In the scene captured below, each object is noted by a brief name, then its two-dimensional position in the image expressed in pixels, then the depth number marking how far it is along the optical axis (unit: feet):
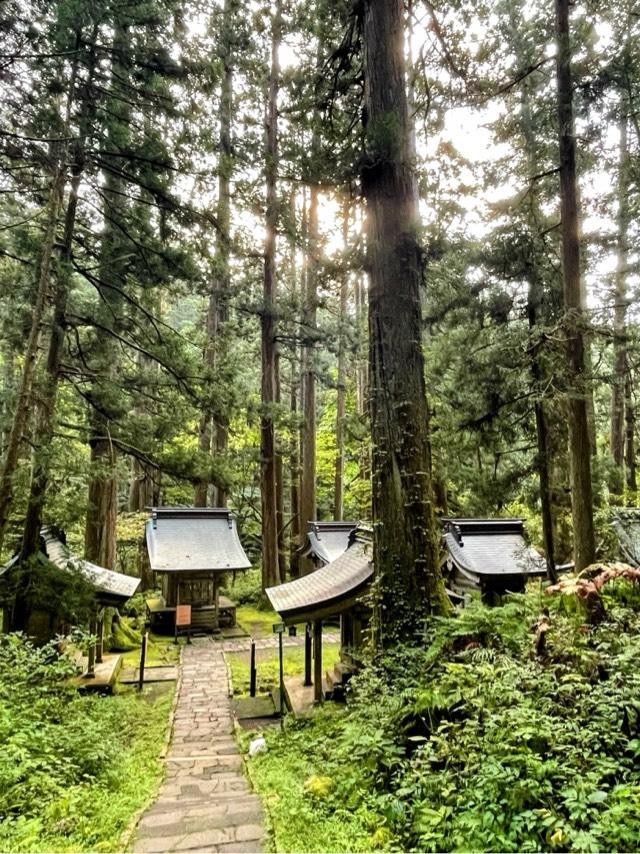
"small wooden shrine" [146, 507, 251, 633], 48.96
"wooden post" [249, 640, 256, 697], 31.34
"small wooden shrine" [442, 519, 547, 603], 37.55
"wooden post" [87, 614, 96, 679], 32.00
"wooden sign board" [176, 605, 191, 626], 43.10
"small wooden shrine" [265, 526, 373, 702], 23.95
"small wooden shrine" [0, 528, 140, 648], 25.50
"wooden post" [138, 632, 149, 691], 32.85
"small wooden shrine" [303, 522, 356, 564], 49.90
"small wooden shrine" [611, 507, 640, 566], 31.80
